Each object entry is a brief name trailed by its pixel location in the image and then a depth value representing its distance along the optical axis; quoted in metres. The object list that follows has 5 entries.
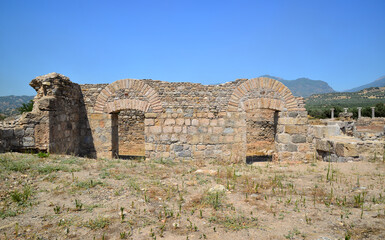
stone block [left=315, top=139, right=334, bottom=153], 7.81
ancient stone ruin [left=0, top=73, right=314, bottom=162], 7.91
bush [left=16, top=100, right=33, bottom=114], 16.58
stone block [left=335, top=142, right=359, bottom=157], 7.34
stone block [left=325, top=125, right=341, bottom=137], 8.94
